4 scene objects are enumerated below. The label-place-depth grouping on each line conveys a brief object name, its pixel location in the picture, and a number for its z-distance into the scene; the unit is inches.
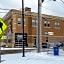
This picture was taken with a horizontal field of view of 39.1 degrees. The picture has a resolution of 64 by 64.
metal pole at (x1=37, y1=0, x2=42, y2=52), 449.9
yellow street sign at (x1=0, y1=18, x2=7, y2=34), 273.6
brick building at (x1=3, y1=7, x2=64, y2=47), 930.6
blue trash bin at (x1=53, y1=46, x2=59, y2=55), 373.3
